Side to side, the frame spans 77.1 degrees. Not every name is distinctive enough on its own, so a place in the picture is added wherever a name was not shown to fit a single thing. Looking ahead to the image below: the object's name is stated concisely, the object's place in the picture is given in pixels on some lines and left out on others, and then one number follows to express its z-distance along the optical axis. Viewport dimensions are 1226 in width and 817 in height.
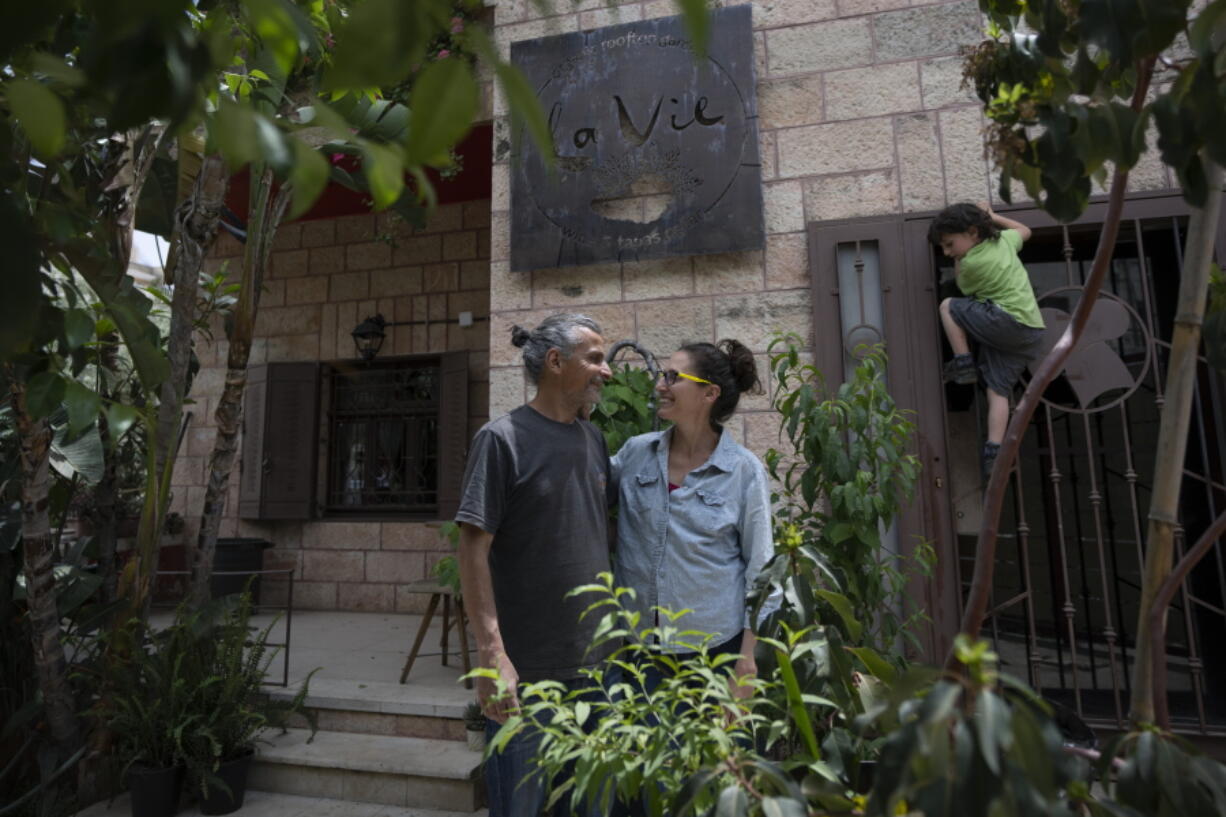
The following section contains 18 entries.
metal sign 3.82
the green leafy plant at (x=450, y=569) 3.48
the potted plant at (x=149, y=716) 3.06
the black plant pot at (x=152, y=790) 3.05
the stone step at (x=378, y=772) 3.21
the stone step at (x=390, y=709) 3.64
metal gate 3.19
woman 2.05
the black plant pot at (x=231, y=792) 3.14
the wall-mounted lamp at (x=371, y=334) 6.61
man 1.90
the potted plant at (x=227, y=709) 3.13
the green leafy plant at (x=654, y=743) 0.96
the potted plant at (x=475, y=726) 3.34
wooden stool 4.02
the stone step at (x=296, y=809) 3.18
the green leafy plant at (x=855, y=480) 2.44
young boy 3.25
